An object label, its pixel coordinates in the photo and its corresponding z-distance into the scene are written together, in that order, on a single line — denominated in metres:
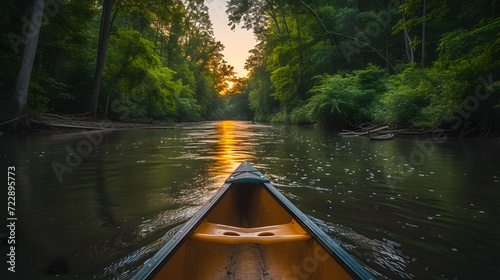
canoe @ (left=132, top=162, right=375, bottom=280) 1.32
